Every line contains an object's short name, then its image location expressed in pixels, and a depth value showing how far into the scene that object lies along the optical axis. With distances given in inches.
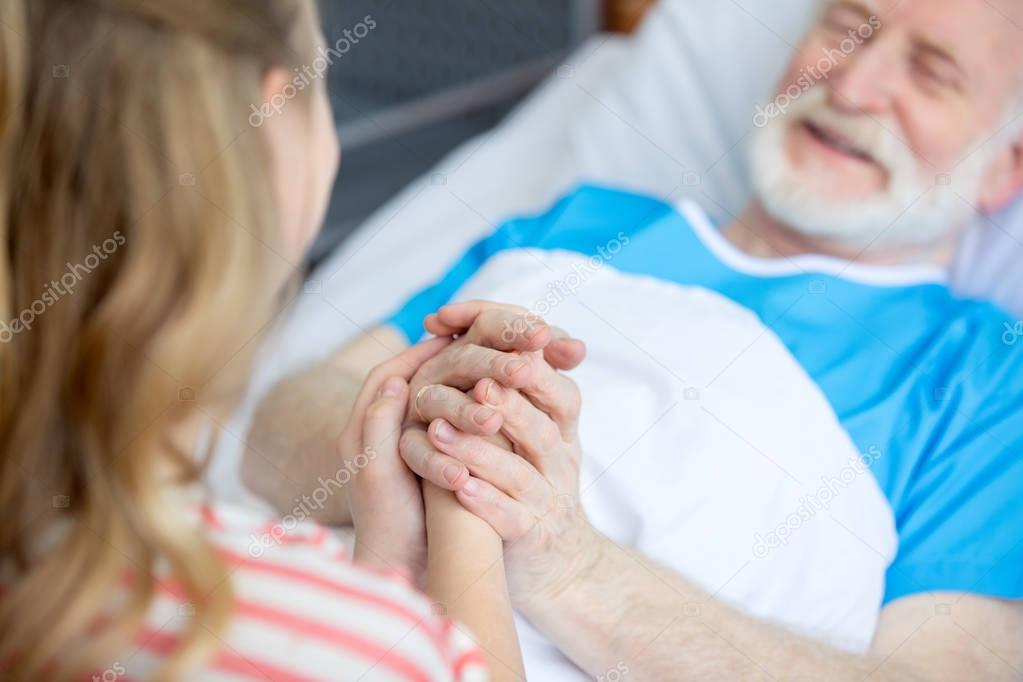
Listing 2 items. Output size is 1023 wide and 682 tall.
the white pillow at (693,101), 77.1
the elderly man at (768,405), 58.7
